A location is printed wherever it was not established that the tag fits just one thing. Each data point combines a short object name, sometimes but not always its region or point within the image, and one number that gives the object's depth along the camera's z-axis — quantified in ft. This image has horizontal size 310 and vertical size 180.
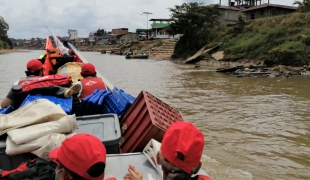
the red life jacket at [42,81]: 13.24
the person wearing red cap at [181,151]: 5.27
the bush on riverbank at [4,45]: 253.08
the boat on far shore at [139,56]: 135.33
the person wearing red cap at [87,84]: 13.66
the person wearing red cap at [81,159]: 5.21
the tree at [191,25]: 117.70
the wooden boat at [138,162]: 7.31
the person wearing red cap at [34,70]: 15.74
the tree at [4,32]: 286.34
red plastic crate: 9.59
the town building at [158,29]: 215.84
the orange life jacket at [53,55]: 30.60
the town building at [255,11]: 122.93
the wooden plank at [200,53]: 100.68
